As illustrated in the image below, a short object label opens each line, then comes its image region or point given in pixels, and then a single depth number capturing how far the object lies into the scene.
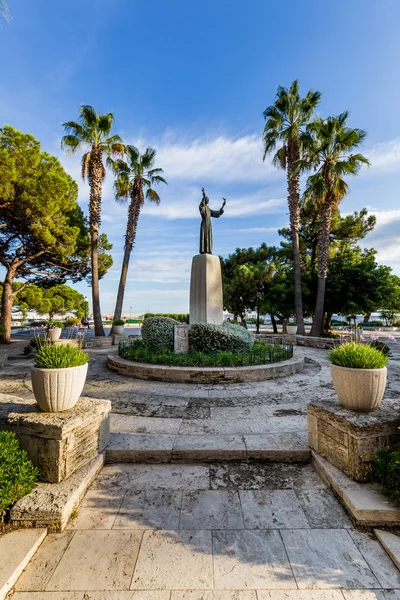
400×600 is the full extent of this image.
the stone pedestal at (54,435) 2.76
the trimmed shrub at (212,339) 9.41
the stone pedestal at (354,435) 2.81
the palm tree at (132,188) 18.84
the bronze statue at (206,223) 11.92
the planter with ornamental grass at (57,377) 3.03
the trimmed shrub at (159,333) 9.56
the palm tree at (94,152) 16.72
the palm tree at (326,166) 15.12
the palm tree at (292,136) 16.56
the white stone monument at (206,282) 11.42
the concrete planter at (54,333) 13.23
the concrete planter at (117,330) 17.98
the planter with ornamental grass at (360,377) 3.13
